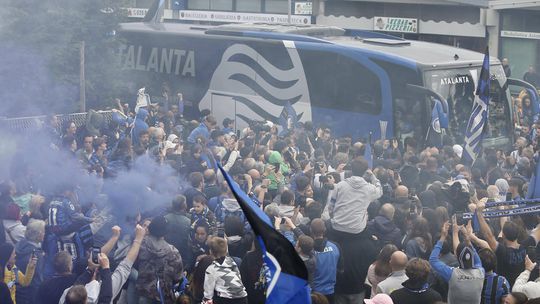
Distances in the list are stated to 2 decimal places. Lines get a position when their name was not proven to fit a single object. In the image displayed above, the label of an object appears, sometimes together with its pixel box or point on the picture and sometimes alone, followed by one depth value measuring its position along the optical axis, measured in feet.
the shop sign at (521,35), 81.06
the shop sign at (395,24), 87.51
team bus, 49.83
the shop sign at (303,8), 92.91
